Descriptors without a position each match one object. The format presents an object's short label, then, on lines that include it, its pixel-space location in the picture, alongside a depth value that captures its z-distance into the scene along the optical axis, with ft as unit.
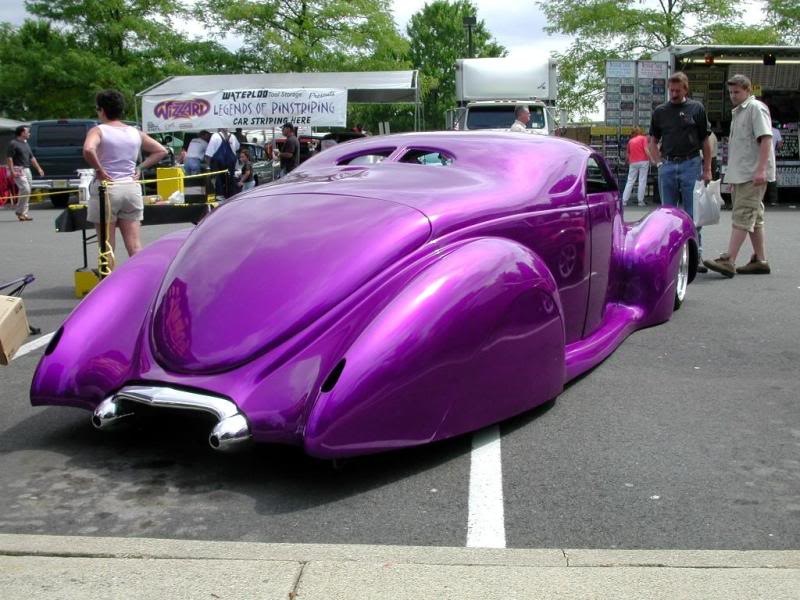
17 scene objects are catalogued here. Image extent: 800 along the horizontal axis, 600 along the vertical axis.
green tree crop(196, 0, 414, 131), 118.52
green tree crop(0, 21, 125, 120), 125.49
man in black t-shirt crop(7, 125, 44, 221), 64.08
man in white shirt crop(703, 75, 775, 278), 27.86
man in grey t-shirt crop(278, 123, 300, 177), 59.98
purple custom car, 11.60
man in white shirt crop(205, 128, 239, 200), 53.47
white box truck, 68.28
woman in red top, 60.49
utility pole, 116.88
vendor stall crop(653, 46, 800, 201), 62.80
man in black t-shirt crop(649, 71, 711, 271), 28.60
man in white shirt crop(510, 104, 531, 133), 40.84
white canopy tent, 70.79
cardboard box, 18.17
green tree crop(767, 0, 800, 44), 107.76
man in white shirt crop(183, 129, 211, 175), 62.49
